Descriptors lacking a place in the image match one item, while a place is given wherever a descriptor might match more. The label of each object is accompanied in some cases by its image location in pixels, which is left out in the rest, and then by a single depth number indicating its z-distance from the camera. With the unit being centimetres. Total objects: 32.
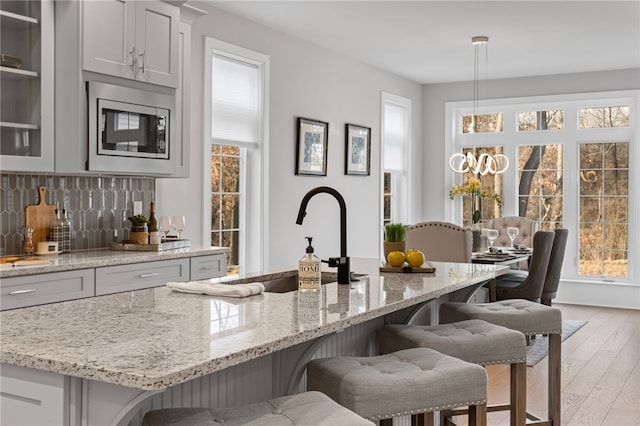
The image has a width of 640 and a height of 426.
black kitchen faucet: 255
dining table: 527
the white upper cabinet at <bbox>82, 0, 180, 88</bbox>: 375
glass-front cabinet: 346
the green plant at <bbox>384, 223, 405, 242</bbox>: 317
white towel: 220
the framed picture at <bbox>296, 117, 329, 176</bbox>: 616
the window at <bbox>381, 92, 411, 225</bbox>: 789
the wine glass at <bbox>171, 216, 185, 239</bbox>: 434
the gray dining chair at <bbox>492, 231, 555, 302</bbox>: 539
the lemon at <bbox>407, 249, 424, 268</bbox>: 303
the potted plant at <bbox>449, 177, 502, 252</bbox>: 789
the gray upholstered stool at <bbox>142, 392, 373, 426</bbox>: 156
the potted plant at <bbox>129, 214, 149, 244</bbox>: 432
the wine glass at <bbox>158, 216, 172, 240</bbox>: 428
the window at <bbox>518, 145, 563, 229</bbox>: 801
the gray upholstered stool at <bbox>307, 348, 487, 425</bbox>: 187
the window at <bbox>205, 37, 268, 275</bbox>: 523
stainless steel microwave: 381
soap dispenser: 237
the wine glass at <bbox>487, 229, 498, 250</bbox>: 613
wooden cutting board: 381
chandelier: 640
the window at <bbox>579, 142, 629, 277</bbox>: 768
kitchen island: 133
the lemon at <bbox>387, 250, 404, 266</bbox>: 305
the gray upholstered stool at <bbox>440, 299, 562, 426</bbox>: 299
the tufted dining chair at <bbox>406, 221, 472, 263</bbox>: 534
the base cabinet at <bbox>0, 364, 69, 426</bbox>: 136
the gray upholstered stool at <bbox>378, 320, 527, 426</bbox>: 243
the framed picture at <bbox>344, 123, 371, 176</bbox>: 698
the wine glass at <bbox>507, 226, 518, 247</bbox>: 631
